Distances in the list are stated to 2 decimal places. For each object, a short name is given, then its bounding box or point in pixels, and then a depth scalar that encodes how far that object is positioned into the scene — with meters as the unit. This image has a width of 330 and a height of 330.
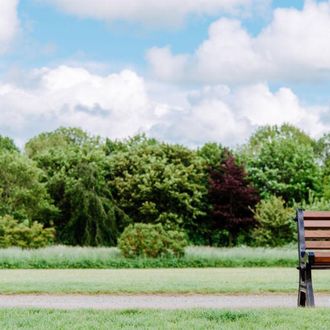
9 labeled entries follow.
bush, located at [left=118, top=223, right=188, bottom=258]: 22.38
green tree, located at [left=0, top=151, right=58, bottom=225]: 34.84
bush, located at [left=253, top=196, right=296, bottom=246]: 34.47
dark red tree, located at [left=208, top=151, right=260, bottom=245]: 38.31
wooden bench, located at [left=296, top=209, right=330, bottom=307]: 8.18
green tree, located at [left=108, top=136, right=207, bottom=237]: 37.56
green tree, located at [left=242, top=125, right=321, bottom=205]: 41.03
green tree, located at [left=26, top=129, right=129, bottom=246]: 35.06
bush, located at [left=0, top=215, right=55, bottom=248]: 31.02
